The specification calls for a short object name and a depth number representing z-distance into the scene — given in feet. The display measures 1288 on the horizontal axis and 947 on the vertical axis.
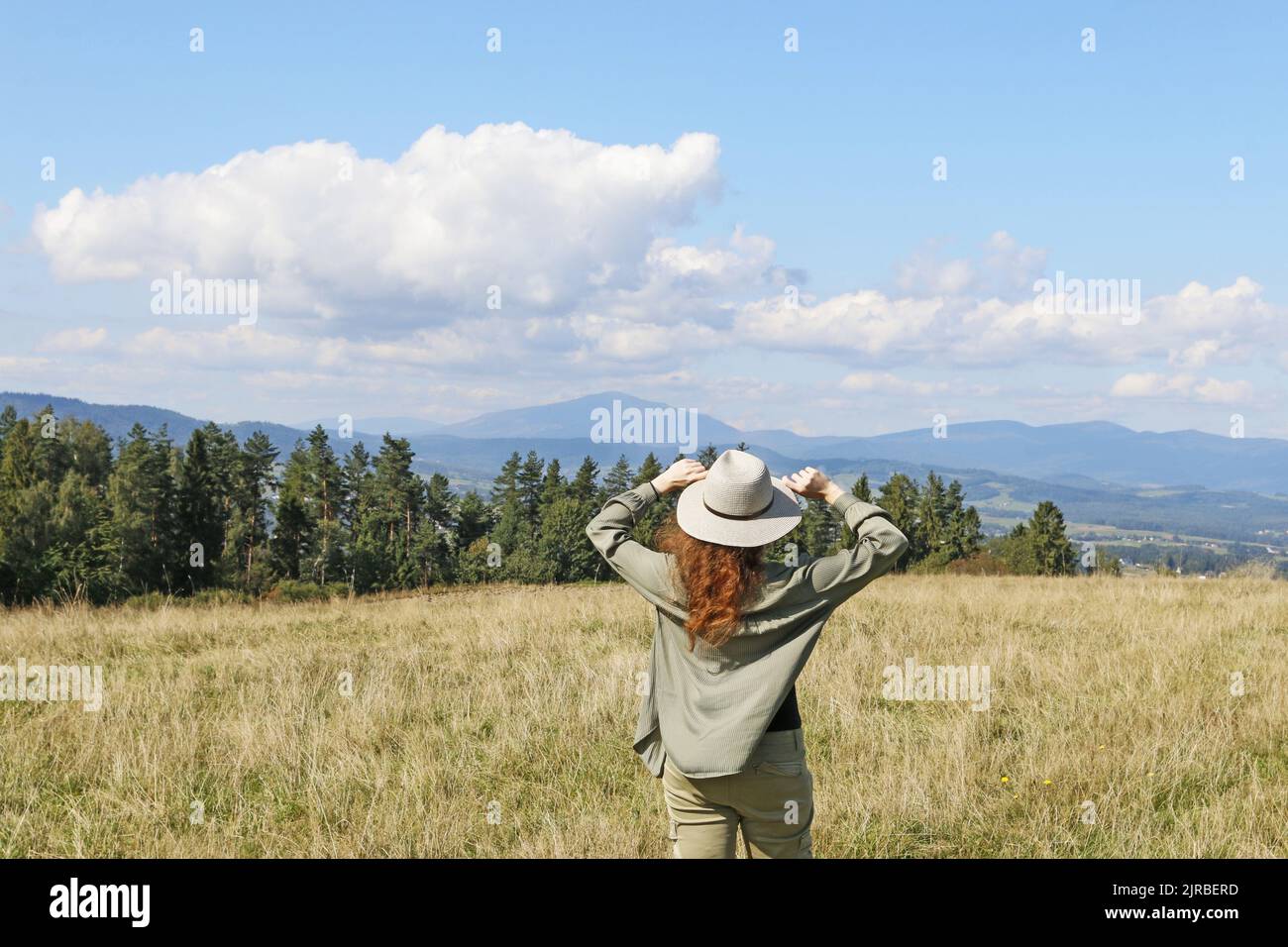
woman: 9.75
